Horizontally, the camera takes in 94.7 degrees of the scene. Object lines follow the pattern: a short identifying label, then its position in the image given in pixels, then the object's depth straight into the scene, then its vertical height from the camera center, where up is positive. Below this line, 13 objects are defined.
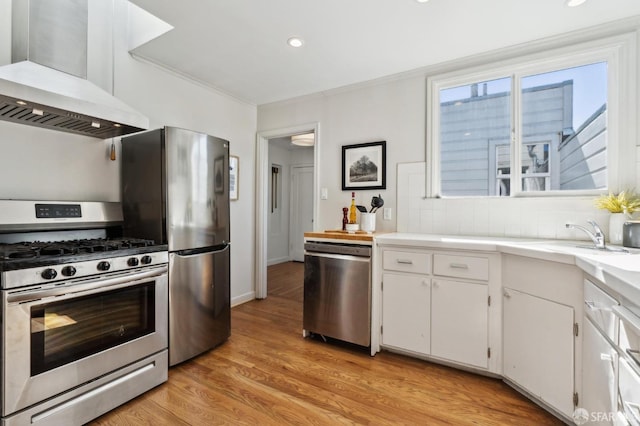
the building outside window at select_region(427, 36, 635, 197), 2.12 +0.73
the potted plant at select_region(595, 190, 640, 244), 1.94 +0.04
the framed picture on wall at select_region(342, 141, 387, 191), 2.99 +0.49
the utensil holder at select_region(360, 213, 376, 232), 2.81 -0.08
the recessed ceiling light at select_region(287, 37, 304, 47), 2.29 +1.34
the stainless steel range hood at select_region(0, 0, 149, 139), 1.56 +0.76
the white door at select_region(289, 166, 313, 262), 6.32 +0.11
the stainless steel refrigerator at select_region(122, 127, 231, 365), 2.14 -0.04
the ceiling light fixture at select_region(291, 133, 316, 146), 4.57 +1.15
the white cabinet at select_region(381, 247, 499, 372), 2.05 -0.68
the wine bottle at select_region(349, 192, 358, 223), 2.91 +0.00
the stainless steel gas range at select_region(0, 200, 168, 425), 1.39 -0.57
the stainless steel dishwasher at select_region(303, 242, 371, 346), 2.39 -0.67
